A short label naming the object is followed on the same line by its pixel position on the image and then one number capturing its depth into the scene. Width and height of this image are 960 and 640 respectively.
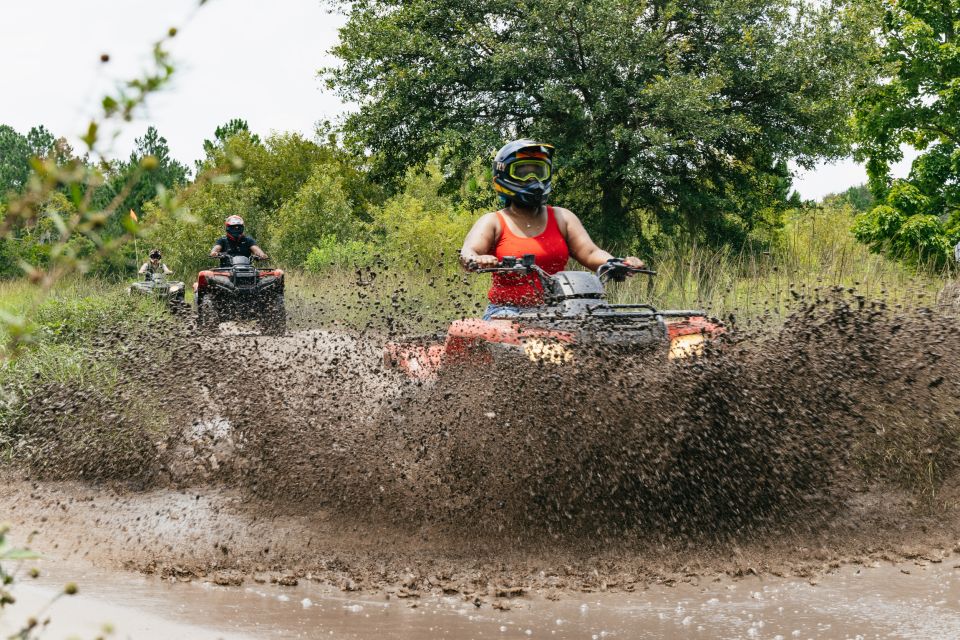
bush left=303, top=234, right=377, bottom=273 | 26.89
